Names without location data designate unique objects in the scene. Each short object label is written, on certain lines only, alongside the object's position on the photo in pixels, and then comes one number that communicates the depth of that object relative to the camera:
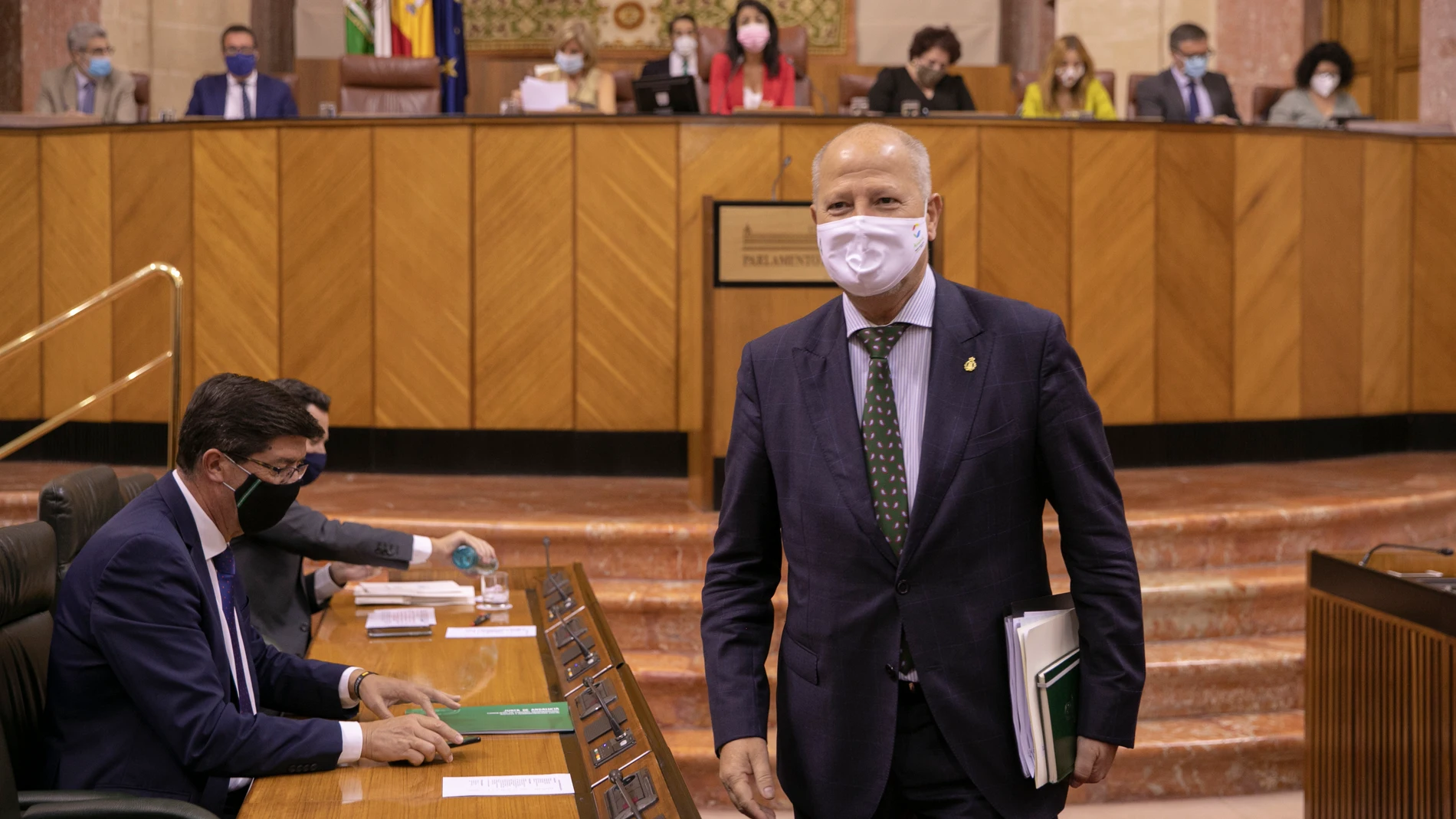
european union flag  8.42
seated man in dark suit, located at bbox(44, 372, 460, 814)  1.97
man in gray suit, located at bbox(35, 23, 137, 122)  7.37
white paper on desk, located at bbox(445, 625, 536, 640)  2.73
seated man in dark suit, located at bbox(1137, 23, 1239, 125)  7.21
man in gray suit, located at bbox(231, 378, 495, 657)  3.13
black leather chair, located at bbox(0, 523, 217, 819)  2.16
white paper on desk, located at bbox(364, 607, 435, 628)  2.80
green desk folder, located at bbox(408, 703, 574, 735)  2.11
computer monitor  6.14
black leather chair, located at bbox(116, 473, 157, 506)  3.07
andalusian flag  8.62
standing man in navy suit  1.76
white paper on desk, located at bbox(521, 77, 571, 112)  6.61
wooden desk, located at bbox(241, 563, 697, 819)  1.80
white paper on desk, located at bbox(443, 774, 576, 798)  1.85
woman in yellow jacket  6.89
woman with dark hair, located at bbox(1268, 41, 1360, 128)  7.51
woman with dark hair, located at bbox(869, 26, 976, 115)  7.05
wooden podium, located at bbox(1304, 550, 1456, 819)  2.81
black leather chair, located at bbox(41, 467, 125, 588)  2.62
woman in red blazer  6.97
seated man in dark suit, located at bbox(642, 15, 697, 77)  7.98
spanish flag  8.47
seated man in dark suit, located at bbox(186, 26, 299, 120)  7.22
